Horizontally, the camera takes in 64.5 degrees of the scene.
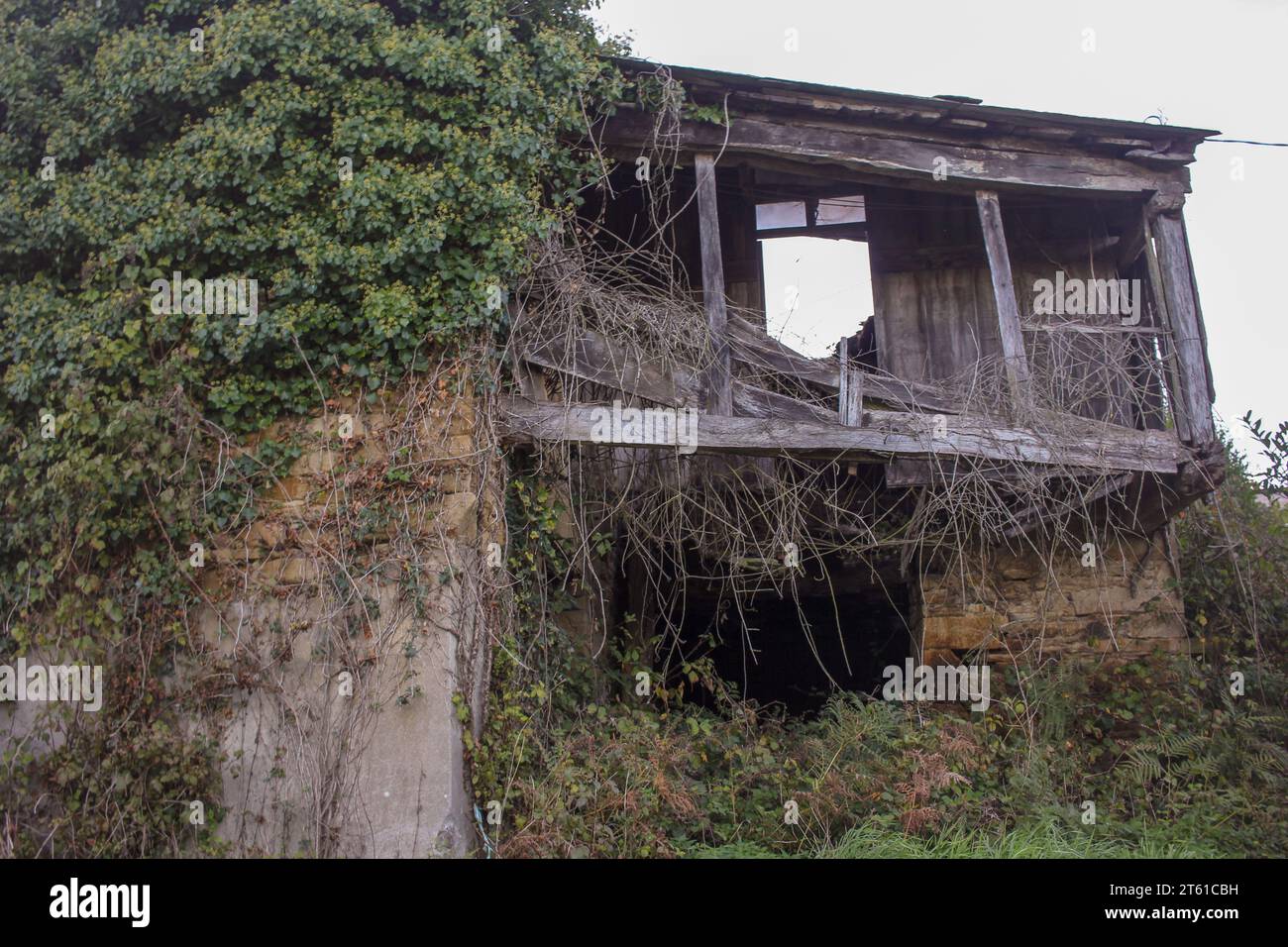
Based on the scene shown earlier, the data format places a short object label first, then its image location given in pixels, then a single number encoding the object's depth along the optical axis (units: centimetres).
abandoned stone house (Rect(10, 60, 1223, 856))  540
